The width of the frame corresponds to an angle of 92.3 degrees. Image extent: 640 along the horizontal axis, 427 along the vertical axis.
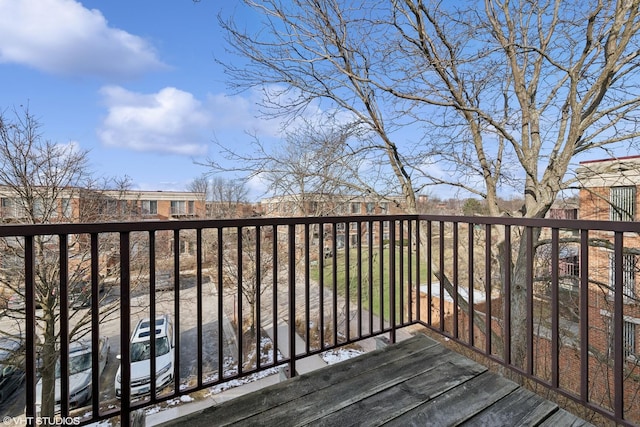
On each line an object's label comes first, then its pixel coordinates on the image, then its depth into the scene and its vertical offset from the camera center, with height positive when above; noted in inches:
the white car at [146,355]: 210.4 -108.6
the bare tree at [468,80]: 160.7 +76.6
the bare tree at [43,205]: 201.8 +8.0
